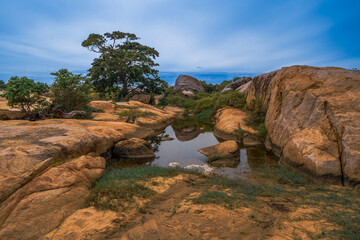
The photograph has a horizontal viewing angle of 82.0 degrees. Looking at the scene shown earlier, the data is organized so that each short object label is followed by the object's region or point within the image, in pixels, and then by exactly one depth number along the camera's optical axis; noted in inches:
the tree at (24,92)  387.5
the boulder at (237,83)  930.3
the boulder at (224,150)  328.8
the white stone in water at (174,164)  306.8
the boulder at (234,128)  431.3
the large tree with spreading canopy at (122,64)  875.4
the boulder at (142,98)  905.5
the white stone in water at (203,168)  276.9
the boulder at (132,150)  335.9
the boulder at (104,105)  626.2
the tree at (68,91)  491.2
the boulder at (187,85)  1164.4
